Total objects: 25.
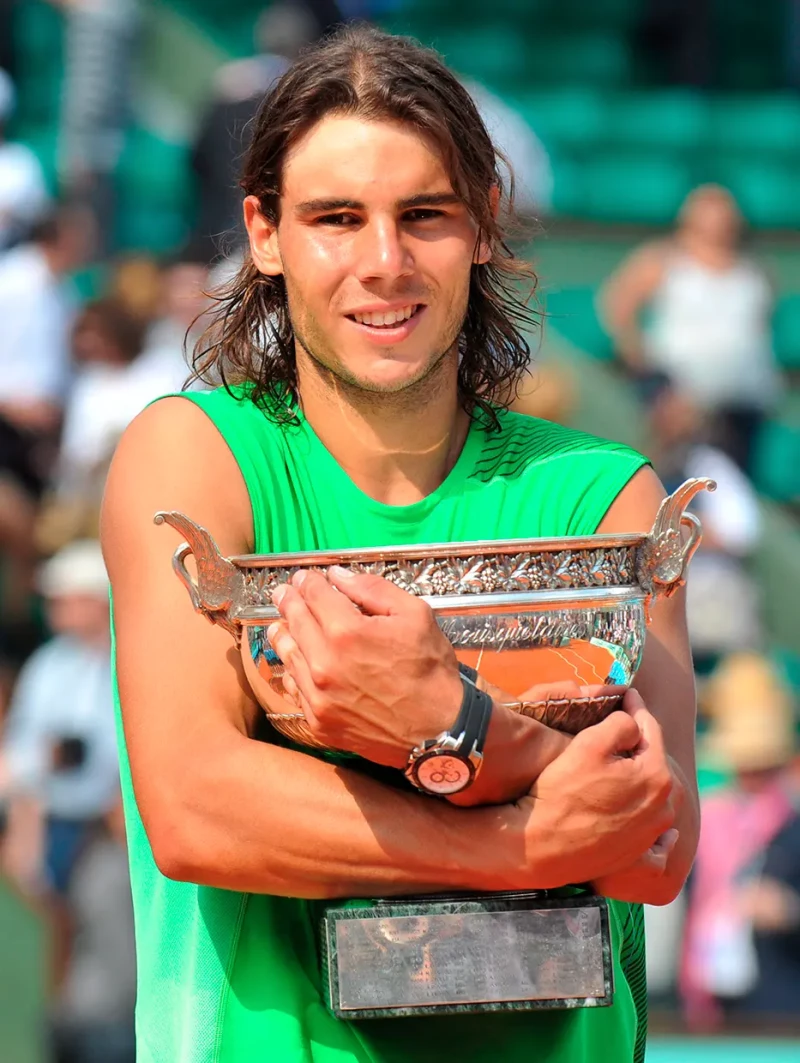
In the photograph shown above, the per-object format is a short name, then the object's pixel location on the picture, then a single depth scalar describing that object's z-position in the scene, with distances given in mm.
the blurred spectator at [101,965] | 12000
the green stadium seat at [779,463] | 19016
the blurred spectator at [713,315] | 16969
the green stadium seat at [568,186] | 22547
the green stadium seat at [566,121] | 22969
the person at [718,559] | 15049
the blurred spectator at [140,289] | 15570
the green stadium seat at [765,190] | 22422
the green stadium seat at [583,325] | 20547
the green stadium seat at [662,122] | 22922
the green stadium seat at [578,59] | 24531
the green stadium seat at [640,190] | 22547
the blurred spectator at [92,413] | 14797
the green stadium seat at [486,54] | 23969
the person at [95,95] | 20375
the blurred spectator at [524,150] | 16750
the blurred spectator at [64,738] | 13000
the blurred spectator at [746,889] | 11914
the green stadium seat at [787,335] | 20641
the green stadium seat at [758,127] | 22953
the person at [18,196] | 17469
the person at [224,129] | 16437
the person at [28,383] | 15422
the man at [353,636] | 4062
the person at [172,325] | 14742
